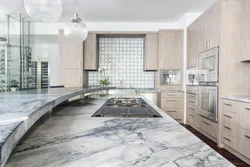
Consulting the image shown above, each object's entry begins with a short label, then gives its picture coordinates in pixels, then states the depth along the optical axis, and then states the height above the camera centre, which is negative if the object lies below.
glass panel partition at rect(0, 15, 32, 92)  3.93 +0.79
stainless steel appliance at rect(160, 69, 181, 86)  3.75 +0.16
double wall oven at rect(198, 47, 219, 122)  2.40 +0.01
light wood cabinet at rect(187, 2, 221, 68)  2.42 +0.91
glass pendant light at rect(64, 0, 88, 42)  2.37 +0.83
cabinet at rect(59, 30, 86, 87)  3.78 +0.54
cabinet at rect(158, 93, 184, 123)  3.67 -0.49
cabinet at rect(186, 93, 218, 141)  2.52 -0.70
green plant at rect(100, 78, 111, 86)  3.68 +0.03
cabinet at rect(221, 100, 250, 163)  1.83 -0.55
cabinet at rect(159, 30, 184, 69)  3.73 +0.84
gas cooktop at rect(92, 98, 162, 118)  1.00 -0.20
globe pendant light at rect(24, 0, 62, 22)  1.70 +0.84
